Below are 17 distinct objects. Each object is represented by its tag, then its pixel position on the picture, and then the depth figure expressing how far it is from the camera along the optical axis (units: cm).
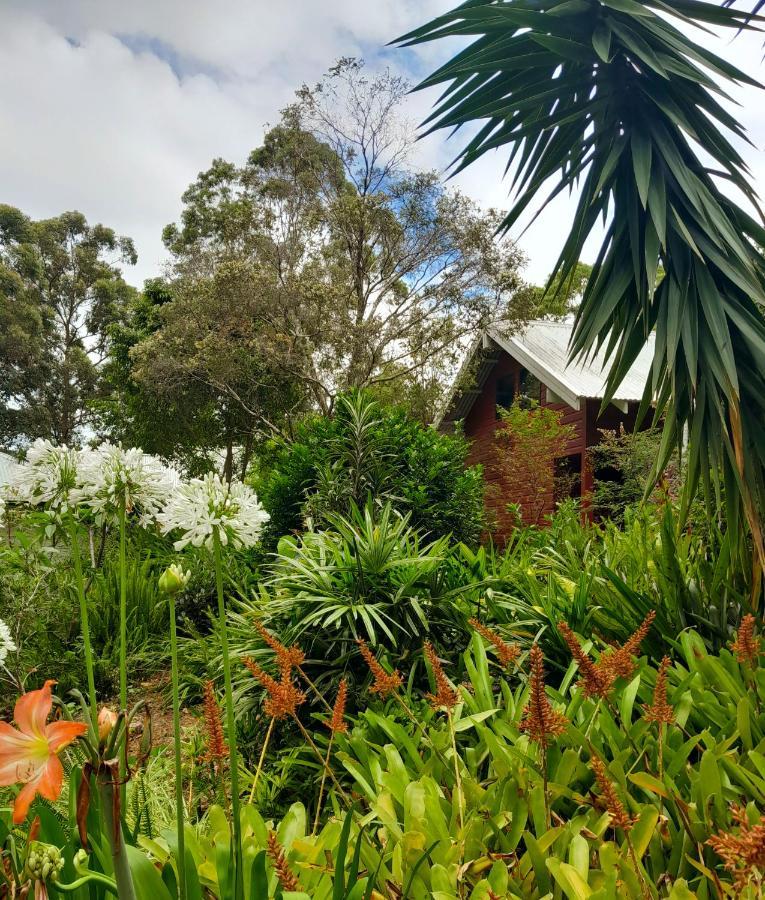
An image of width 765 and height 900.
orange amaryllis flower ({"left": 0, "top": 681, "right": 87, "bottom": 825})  70
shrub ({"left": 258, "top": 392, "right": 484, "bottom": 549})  542
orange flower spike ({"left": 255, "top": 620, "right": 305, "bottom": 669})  153
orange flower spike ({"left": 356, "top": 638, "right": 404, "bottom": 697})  164
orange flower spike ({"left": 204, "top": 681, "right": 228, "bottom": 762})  111
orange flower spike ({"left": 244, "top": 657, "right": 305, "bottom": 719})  139
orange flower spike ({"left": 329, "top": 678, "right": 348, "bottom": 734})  152
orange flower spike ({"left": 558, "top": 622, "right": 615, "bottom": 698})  137
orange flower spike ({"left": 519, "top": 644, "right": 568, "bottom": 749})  123
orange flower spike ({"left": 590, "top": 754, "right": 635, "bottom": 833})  110
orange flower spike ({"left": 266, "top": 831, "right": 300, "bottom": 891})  108
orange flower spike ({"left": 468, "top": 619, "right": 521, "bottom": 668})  174
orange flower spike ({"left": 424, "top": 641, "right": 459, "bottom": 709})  152
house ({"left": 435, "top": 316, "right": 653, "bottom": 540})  1266
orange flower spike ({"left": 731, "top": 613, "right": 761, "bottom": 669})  164
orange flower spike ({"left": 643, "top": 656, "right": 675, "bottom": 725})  139
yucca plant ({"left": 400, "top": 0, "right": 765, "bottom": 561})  332
